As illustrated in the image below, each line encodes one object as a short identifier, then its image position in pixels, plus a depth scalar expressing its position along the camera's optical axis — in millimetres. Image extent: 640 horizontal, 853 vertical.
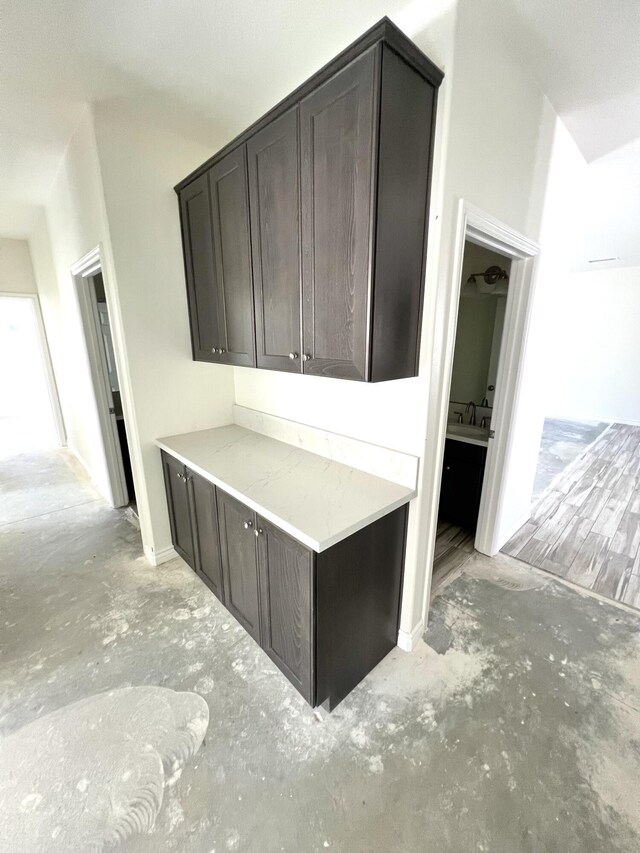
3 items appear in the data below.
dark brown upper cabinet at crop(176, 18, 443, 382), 1123
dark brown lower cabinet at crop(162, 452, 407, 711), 1349
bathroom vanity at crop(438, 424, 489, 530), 2576
